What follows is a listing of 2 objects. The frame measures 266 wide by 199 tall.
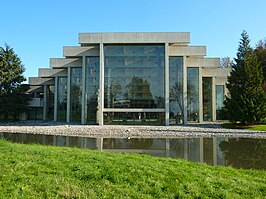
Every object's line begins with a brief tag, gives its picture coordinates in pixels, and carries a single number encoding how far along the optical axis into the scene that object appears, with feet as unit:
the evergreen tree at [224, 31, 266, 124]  112.98
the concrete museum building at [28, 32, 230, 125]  131.44
